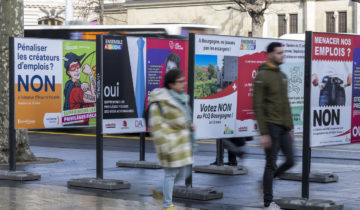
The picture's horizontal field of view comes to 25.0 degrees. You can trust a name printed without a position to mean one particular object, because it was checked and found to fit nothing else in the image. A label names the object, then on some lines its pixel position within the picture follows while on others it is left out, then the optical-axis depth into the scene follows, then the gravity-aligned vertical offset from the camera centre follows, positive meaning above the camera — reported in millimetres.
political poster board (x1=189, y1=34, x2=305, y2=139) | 10625 +159
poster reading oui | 11289 +291
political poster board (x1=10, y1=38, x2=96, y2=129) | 12172 +130
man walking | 8562 -207
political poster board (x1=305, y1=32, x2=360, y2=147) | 9422 +47
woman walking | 8234 -314
